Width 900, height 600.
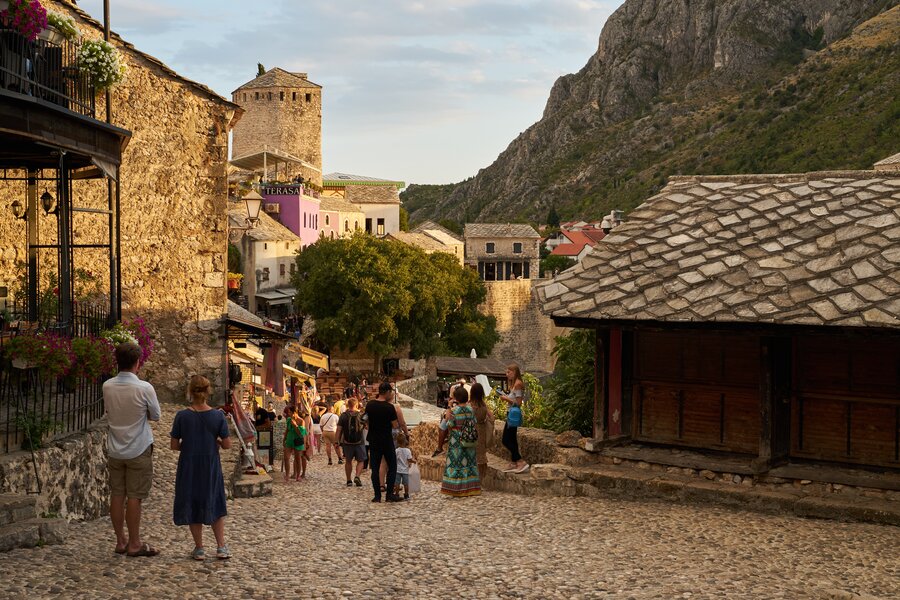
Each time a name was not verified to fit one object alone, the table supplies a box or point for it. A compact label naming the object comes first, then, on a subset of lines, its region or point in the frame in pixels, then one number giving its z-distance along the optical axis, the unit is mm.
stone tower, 107750
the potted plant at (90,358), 10406
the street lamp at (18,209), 16688
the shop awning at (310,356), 48375
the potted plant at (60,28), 11320
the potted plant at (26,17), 10133
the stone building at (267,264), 62844
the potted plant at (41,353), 9555
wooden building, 11922
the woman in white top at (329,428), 20938
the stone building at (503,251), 97500
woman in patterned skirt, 13625
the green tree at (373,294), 54125
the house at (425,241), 82438
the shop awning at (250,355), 32531
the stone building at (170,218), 18547
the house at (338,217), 81938
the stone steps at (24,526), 8234
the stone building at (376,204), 96812
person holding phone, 14484
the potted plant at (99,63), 12266
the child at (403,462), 13812
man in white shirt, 8391
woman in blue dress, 8594
